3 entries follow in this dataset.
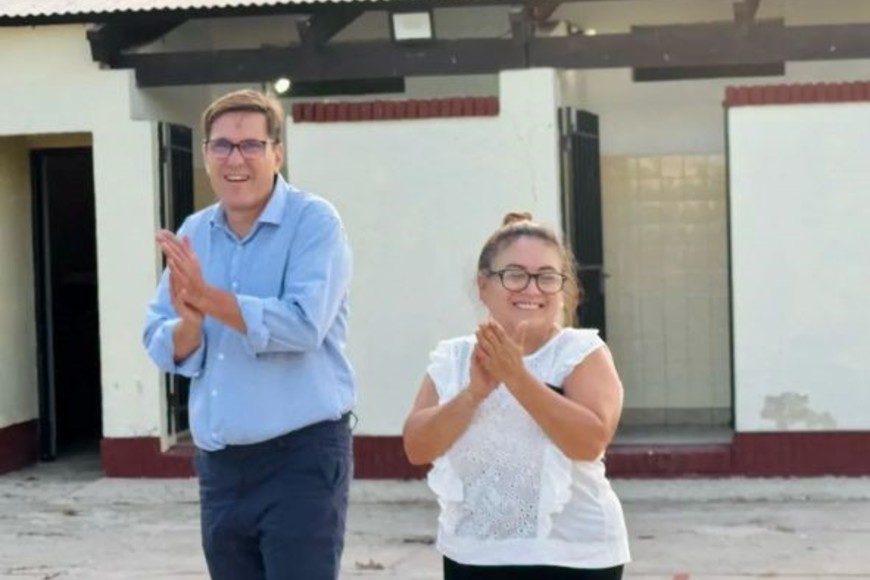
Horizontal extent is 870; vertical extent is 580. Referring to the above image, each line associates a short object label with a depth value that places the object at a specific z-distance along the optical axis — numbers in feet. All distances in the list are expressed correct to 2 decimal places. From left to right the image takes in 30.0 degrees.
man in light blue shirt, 14.25
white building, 33.86
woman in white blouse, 12.66
